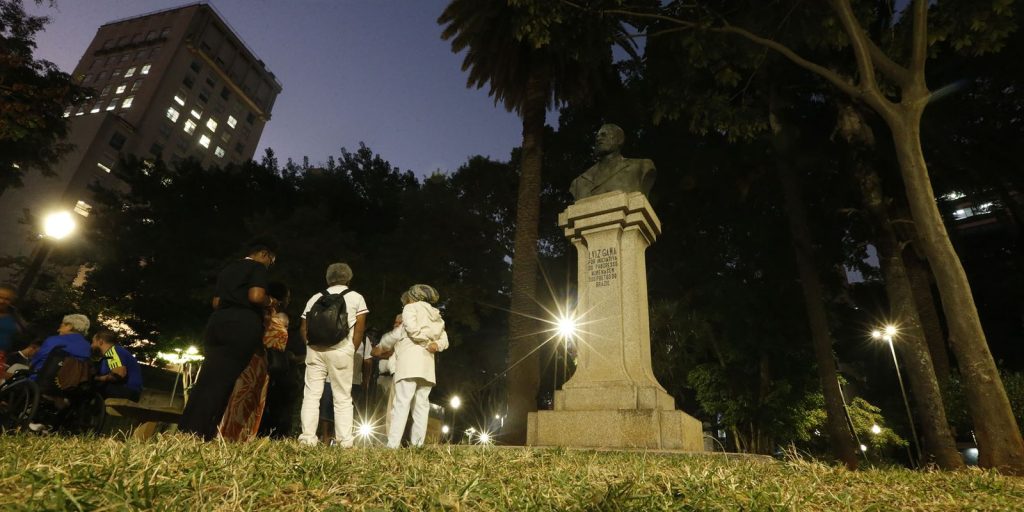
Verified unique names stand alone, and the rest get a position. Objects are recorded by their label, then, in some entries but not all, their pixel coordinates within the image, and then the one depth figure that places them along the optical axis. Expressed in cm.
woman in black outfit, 441
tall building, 4488
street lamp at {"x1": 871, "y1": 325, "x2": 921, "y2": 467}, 1902
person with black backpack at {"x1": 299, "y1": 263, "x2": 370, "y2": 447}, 507
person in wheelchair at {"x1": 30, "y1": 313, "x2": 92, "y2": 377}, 561
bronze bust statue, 740
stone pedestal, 558
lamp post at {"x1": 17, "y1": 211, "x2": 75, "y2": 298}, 1219
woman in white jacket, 537
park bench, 562
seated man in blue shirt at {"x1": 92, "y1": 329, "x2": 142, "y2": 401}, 601
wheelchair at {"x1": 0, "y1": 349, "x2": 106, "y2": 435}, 481
